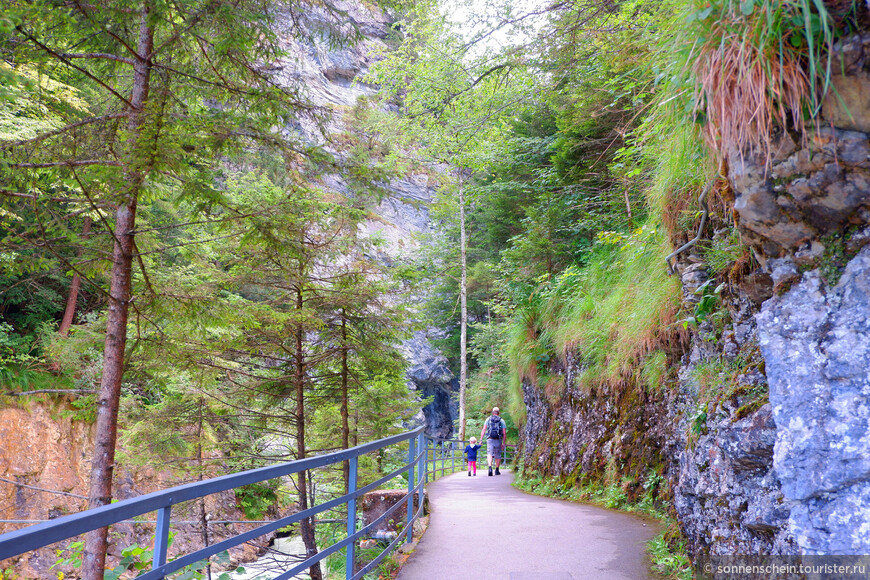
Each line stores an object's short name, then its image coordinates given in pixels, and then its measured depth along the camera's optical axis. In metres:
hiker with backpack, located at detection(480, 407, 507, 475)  13.78
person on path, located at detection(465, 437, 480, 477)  15.45
